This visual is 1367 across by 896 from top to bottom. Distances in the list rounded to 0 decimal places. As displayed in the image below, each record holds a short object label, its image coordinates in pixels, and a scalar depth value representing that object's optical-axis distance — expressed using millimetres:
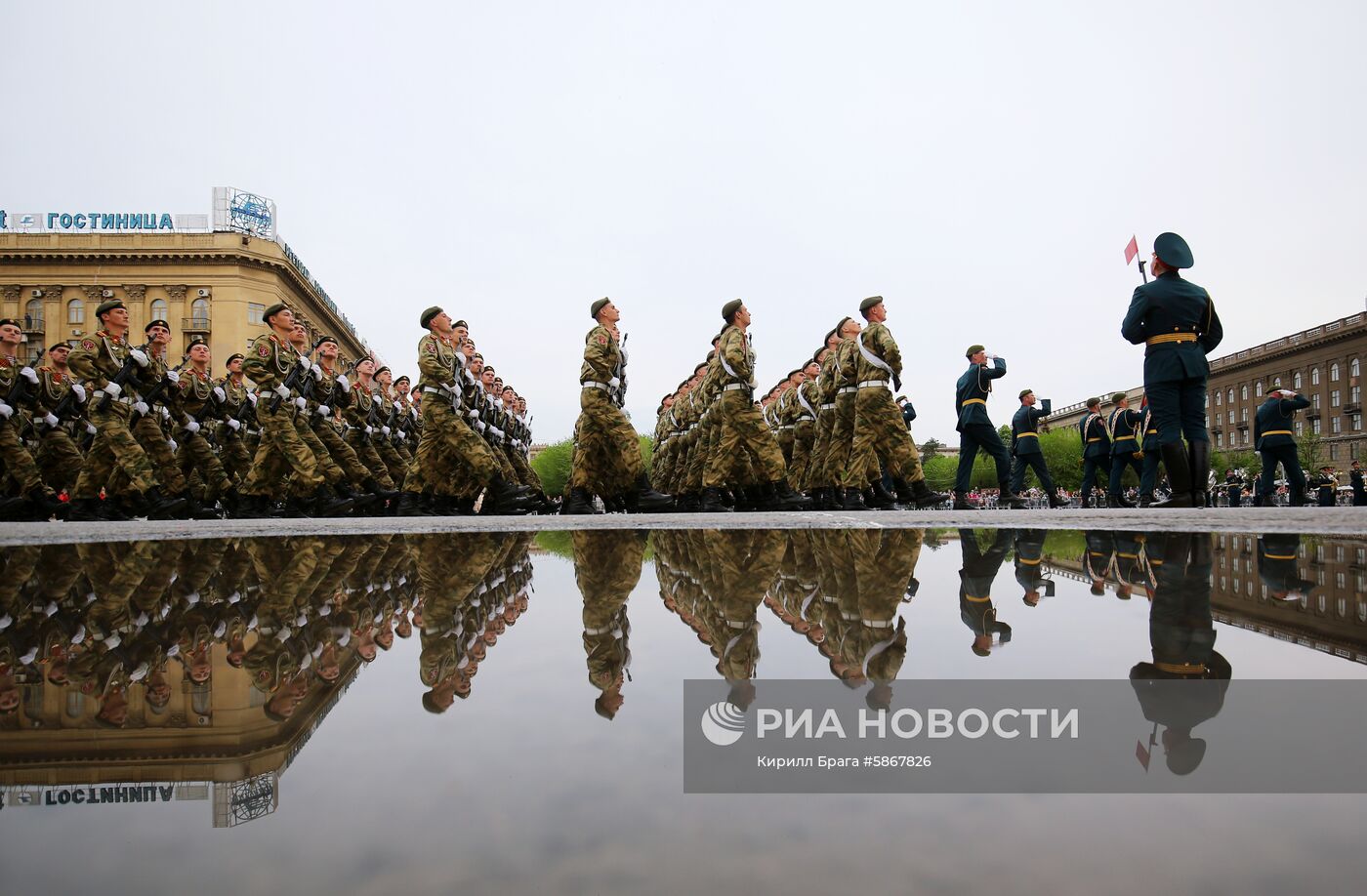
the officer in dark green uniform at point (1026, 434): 13211
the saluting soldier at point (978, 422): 10953
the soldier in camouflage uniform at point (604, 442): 8641
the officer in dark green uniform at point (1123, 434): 14703
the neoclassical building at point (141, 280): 44188
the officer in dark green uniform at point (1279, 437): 12695
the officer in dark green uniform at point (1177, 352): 7113
